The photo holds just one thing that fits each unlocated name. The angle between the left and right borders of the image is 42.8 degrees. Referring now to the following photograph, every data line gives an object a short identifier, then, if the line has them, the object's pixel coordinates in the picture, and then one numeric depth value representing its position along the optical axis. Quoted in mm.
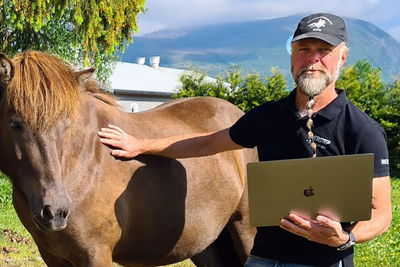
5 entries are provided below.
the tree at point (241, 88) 14844
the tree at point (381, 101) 15680
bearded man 2260
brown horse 2850
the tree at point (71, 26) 10344
